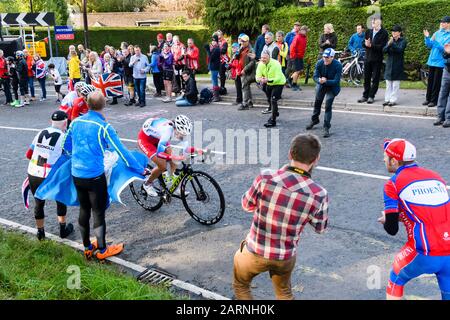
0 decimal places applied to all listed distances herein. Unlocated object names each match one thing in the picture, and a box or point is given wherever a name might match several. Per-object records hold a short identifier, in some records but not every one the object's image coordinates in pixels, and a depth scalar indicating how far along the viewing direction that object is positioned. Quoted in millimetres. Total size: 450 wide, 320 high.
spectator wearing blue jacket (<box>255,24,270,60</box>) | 16328
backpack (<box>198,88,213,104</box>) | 15523
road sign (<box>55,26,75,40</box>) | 26047
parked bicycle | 16391
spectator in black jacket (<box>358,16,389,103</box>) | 12547
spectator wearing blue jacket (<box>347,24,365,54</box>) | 16250
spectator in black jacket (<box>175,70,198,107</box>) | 15323
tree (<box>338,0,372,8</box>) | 18141
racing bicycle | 6578
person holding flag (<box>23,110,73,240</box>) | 6074
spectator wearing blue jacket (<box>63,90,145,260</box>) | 5406
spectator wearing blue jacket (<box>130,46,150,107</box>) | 15812
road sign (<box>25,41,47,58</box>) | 27016
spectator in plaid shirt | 3555
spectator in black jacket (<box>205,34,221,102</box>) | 15883
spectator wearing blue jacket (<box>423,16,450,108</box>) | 11203
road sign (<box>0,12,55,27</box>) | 25219
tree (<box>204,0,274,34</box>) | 20547
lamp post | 27436
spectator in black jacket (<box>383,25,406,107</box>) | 12188
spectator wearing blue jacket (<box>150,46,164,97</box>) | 17031
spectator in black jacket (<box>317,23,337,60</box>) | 14834
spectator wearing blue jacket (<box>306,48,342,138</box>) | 10523
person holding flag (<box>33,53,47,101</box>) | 18625
